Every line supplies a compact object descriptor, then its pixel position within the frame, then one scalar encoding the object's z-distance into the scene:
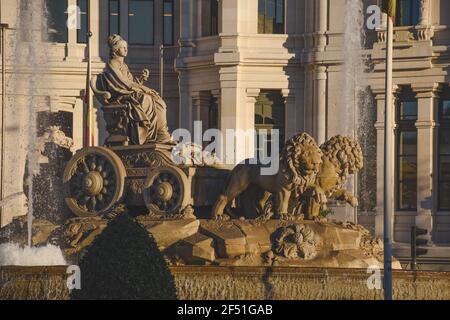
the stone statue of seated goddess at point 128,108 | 52.34
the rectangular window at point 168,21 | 95.62
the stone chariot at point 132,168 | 51.44
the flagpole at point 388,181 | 46.25
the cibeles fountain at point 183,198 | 50.25
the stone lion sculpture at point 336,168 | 51.90
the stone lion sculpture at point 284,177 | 51.25
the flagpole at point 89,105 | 84.38
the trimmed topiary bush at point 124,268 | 42.84
